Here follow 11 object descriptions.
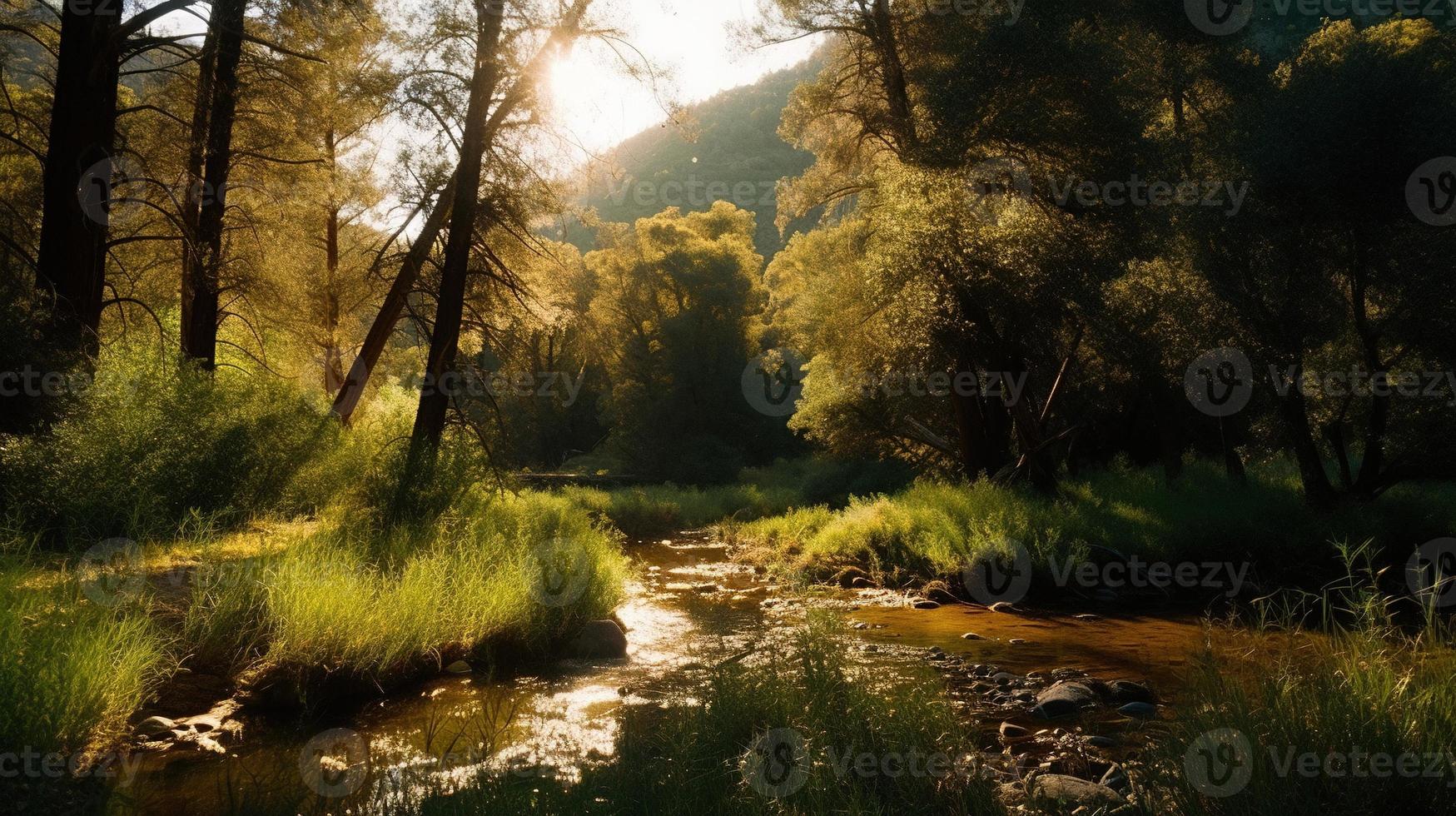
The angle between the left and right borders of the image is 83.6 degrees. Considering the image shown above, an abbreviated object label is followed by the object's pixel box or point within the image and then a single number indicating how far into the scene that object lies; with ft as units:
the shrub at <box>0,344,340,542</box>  28.78
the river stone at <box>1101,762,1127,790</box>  17.32
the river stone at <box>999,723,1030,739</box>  21.68
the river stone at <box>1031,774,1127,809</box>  15.43
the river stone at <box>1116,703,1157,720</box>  22.89
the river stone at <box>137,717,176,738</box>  19.19
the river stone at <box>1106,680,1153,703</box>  24.59
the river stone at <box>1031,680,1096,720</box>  23.52
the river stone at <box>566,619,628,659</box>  31.22
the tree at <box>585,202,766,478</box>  120.26
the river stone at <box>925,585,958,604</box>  43.86
